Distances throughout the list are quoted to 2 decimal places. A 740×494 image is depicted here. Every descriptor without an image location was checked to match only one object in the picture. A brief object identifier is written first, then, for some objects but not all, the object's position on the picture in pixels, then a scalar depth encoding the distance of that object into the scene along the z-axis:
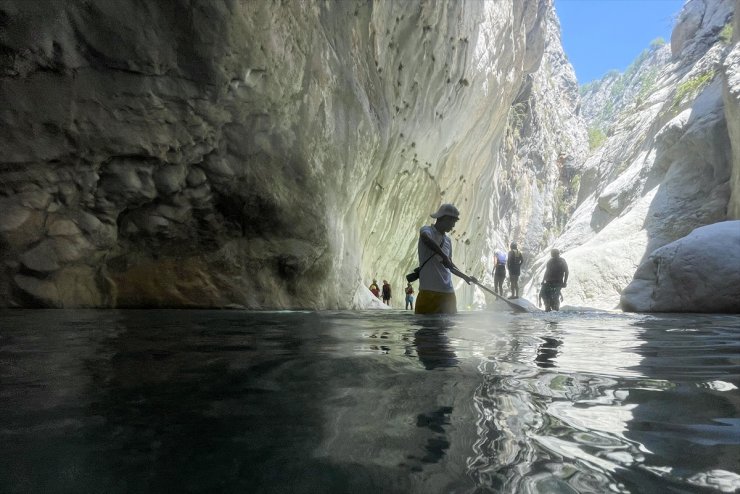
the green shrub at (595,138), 41.80
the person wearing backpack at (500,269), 14.14
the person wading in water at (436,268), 4.91
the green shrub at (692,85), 19.69
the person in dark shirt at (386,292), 12.23
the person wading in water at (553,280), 9.96
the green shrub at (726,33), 21.36
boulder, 6.25
